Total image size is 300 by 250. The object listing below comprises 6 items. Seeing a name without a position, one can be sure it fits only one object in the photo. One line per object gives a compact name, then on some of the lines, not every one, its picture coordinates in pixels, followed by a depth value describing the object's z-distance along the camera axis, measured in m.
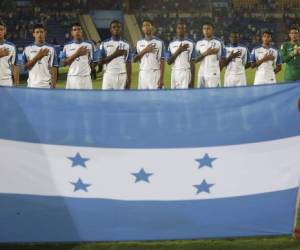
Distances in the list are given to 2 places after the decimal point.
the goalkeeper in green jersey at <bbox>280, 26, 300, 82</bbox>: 10.06
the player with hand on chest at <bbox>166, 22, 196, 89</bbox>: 9.85
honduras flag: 4.61
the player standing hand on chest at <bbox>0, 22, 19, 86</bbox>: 8.68
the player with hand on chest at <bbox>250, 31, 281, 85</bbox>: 9.98
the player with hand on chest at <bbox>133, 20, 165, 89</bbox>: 9.70
